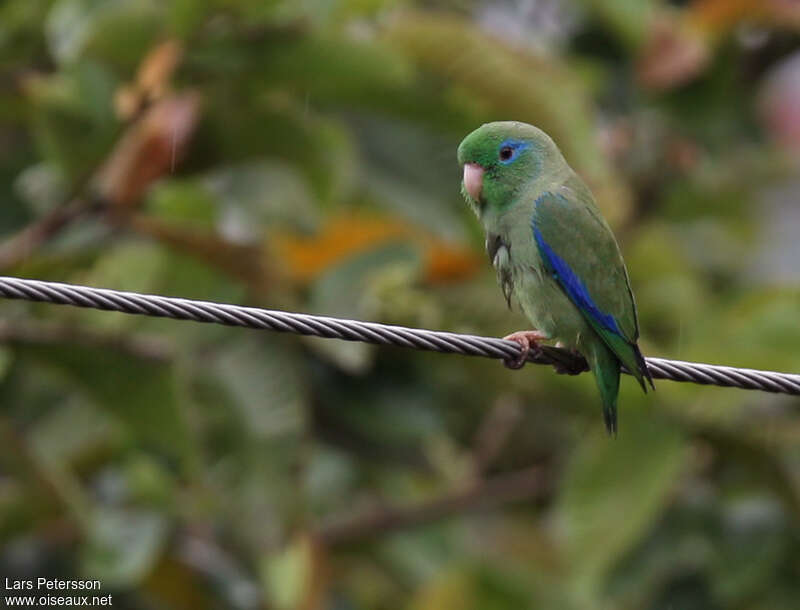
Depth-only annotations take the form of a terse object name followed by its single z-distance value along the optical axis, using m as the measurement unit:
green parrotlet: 10.11
